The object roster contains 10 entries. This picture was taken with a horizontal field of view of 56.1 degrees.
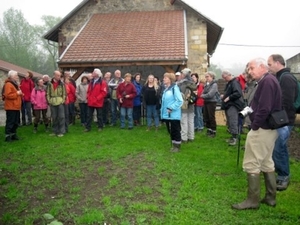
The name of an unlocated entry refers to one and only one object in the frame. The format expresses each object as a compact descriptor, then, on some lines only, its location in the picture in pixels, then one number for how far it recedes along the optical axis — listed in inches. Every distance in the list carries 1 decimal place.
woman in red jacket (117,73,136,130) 353.9
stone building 446.0
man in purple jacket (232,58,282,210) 146.3
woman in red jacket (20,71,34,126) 391.5
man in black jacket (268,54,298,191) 168.7
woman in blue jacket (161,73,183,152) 254.7
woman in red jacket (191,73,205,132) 349.7
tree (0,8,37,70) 1840.6
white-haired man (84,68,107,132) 343.0
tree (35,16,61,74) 2021.4
